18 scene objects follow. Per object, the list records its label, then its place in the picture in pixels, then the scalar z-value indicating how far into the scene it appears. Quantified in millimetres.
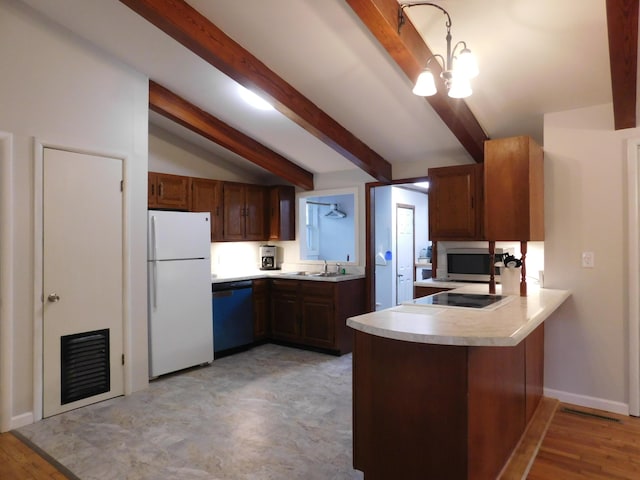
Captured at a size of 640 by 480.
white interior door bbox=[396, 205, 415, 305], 6199
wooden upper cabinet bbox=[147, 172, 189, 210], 4348
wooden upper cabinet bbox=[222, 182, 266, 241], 5086
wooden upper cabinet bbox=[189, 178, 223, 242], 4734
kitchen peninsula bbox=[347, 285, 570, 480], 1711
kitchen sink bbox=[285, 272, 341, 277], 4933
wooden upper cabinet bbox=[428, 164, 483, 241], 3729
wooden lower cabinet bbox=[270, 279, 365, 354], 4543
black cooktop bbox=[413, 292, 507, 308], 2437
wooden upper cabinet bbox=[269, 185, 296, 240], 5480
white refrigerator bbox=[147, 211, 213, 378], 3754
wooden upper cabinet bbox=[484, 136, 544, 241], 2807
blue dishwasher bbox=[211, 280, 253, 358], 4449
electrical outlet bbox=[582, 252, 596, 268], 3094
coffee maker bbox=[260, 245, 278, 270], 5742
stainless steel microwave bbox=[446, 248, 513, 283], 3918
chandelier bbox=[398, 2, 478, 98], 2086
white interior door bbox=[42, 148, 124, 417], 3033
